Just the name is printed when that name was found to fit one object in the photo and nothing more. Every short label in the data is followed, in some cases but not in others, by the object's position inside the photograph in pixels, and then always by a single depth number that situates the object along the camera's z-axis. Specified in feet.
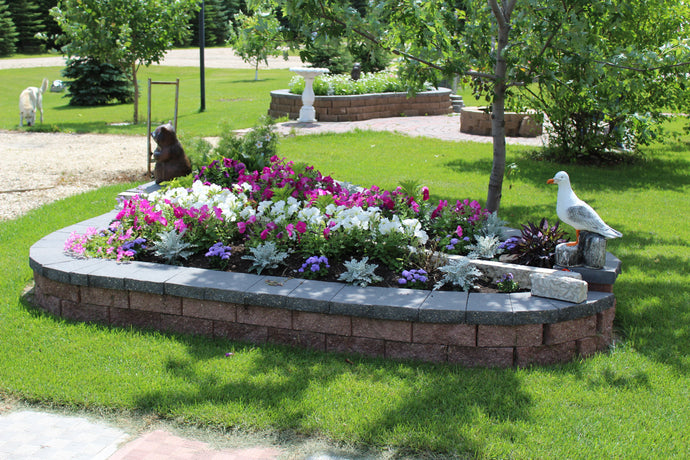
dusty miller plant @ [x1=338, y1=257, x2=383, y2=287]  13.78
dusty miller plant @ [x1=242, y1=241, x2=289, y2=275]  14.56
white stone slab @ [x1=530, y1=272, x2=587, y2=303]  12.73
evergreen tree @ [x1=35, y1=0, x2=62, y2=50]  138.31
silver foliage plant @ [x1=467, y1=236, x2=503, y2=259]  15.13
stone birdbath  48.26
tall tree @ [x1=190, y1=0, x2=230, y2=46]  158.95
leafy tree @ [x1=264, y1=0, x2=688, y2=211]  15.99
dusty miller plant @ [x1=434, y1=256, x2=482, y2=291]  13.71
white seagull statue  13.55
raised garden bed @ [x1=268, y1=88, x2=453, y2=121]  49.98
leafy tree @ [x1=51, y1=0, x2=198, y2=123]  48.26
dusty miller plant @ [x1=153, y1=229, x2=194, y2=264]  15.21
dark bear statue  22.89
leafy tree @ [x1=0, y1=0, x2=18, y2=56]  124.16
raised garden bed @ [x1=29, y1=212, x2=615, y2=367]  12.49
